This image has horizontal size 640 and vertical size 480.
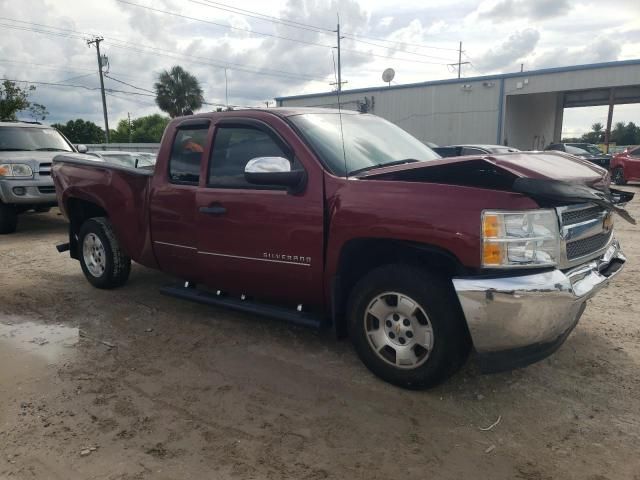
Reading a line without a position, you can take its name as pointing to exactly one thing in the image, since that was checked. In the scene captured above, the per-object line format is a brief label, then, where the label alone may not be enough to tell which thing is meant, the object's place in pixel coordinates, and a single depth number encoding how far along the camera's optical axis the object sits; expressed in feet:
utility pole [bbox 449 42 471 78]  197.20
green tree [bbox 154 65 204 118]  149.07
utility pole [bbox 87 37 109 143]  135.50
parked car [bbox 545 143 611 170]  65.00
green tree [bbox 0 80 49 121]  93.86
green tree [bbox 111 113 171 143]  220.64
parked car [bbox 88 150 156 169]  38.96
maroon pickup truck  9.25
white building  73.77
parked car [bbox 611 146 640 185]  57.82
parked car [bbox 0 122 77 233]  29.27
